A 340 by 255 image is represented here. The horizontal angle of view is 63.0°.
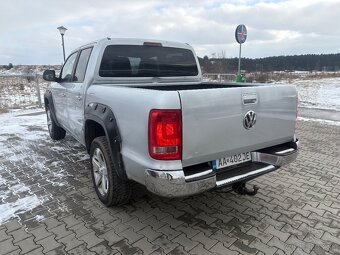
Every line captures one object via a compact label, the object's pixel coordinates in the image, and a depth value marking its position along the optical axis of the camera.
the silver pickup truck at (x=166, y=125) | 2.32
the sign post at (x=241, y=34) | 9.38
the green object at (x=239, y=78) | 9.57
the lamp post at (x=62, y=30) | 16.27
